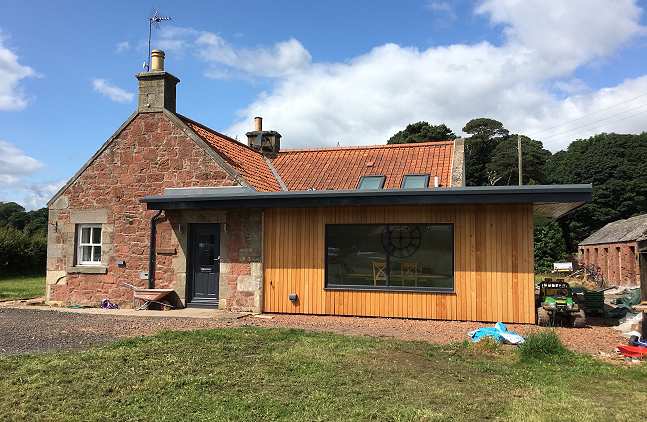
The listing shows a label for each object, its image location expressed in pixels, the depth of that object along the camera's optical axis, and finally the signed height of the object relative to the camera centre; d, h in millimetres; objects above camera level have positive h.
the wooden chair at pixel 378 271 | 13008 -481
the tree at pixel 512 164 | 58031 +9769
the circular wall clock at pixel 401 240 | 12820 +268
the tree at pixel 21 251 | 30141 -175
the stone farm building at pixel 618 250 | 28578 +172
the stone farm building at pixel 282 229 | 12164 +535
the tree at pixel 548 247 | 44531 +453
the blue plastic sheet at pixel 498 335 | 9508 -1498
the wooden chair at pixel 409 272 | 12812 -490
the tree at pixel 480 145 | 62125 +12522
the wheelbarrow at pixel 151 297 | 14312 -1272
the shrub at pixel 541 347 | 8234 -1467
